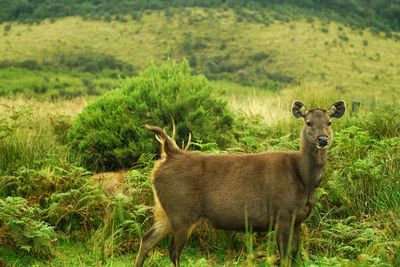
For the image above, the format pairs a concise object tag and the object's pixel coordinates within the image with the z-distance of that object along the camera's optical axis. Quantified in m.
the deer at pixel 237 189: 13.80
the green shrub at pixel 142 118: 21.16
